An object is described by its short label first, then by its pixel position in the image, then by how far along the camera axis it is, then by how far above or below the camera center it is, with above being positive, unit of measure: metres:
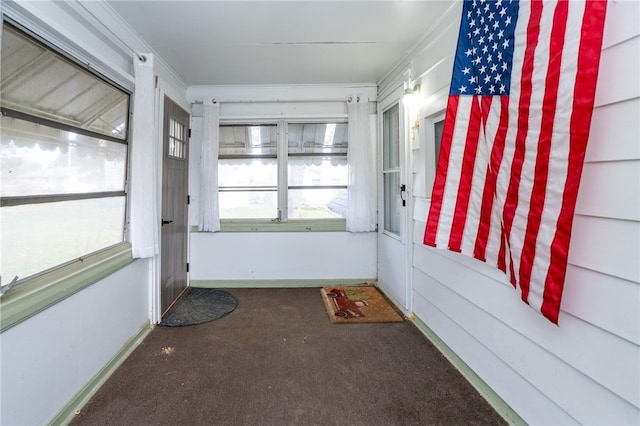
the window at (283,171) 3.58 +0.22
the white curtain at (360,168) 3.34 +0.28
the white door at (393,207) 2.72 -0.17
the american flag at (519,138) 1.08 +0.30
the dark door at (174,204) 2.79 -0.25
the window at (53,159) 1.31 +0.11
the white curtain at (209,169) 3.32 +0.18
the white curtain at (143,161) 2.16 +0.16
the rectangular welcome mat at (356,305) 2.65 -1.26
